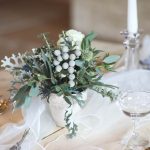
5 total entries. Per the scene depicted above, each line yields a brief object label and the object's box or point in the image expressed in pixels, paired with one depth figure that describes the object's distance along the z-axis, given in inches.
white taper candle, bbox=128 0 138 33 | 67.6
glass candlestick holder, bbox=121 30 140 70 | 69.2
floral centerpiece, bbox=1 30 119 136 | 51.7
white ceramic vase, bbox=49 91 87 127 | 53.7
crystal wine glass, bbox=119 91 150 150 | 52.4
